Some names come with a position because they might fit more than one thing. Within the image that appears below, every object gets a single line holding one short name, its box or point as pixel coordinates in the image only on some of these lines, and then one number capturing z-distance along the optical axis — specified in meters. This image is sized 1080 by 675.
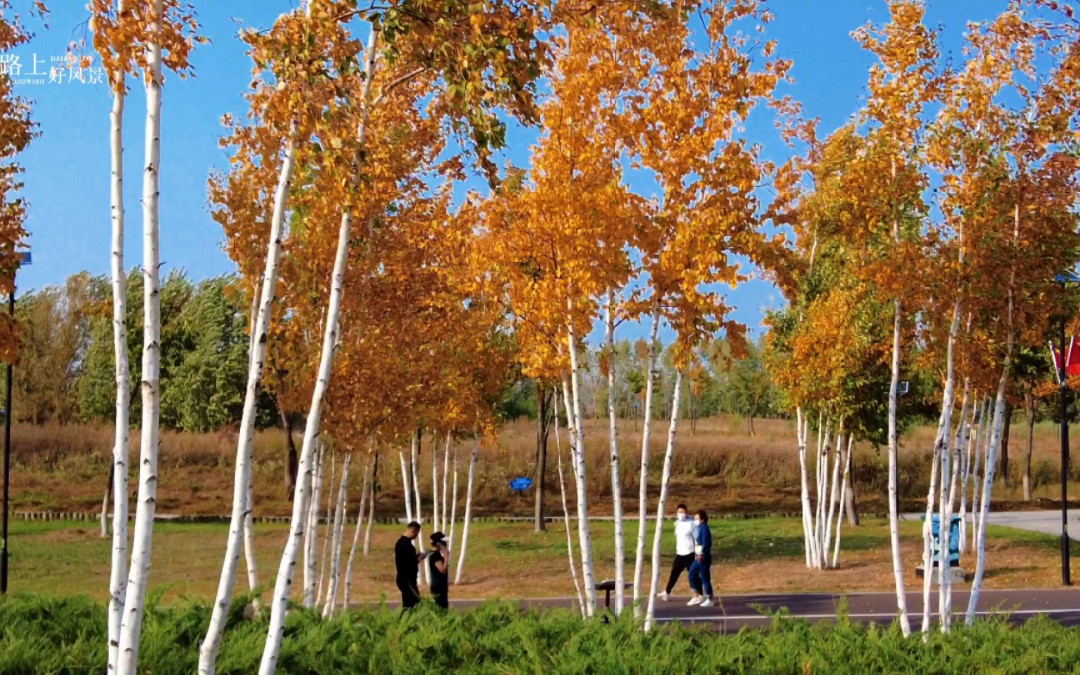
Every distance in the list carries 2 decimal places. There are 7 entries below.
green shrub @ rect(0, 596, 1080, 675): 7.77
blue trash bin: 19.56
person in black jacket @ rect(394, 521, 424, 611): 13.05
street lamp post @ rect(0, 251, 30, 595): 20.11
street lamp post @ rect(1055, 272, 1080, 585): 19.11
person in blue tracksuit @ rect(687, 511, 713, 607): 17.67
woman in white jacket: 18.20
